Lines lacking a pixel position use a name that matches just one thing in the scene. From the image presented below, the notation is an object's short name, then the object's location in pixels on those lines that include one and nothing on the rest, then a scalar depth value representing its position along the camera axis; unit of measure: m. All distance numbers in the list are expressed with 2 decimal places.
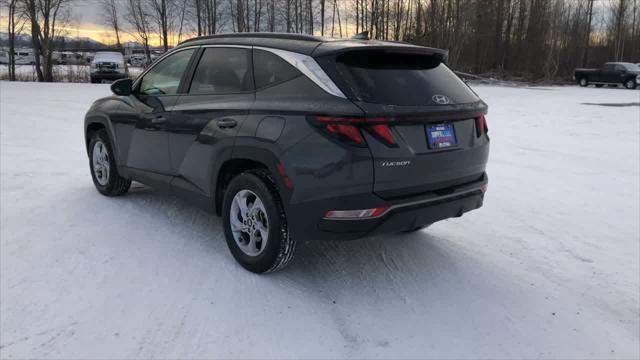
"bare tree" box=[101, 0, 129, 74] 37.22
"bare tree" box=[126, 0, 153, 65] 33.81
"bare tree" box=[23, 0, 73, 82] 26.28
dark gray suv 3.12
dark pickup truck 31.38
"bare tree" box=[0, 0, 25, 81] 26.86
